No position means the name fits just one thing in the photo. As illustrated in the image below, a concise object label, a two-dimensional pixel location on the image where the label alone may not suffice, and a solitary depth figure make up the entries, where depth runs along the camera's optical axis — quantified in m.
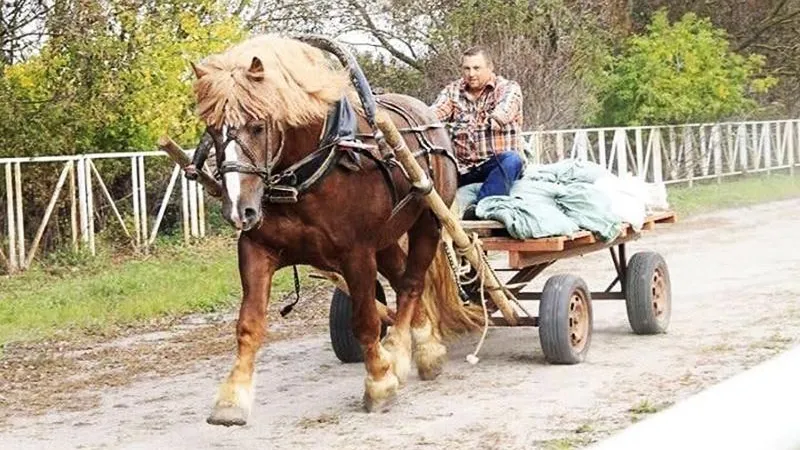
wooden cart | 8.00
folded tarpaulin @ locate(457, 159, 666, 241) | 8.15
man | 8.49
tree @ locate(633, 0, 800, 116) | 37.16
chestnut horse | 5.84
